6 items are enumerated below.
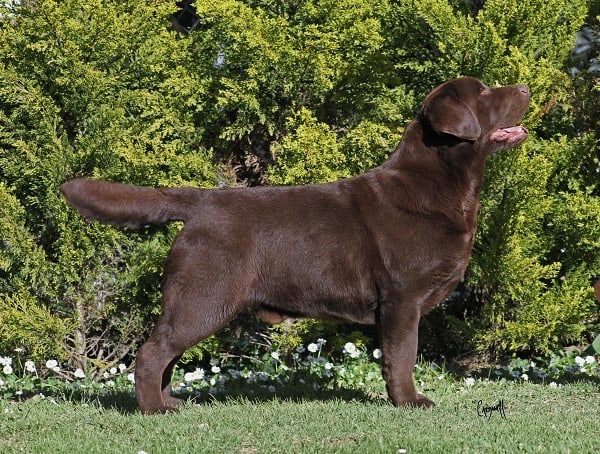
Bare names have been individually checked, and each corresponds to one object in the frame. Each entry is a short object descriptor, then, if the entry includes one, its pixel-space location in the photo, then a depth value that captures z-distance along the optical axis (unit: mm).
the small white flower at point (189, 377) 10937
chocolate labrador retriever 8320
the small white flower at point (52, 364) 10781
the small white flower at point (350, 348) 11398
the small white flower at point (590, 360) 11391
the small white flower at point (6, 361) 10906
